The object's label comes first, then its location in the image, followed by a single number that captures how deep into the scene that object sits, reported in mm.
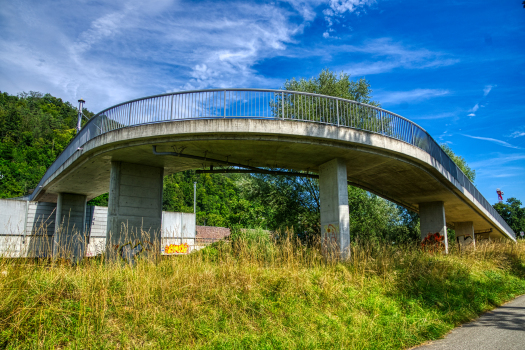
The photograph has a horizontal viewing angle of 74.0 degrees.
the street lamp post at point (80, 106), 21281
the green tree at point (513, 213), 54219
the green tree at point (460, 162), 35500
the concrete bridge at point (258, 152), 10680
